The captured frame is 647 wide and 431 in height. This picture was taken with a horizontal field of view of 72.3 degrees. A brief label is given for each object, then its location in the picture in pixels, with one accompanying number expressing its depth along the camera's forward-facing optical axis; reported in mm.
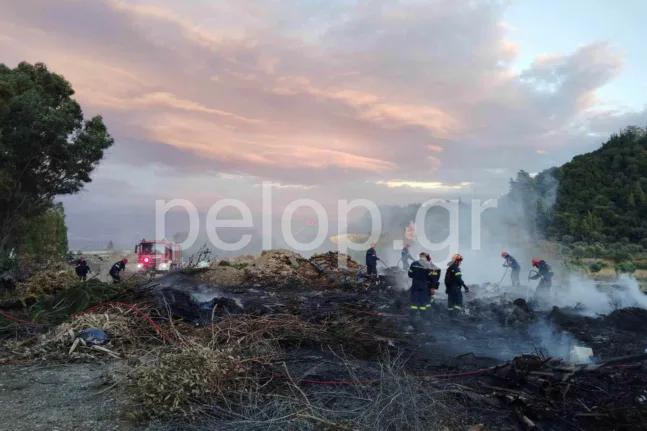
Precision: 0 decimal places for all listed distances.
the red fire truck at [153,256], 21922
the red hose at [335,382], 4859
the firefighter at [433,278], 10000
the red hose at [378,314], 9728
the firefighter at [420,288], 9875
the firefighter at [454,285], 10117
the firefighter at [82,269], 15405
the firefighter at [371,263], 17609
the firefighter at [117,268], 13953
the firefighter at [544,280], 13578
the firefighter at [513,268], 15336
